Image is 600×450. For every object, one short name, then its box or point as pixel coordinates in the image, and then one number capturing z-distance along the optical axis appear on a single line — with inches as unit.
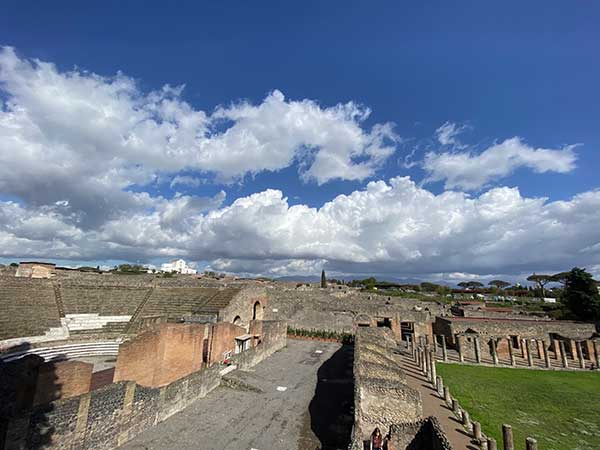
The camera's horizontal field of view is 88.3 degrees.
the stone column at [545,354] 967.9
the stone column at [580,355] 977.2
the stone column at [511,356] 960.8
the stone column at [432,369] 694.5
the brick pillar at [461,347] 998.8
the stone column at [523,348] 1038.0
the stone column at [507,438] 370.3
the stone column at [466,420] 467.9
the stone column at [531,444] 316.8
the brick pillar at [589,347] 1072.9
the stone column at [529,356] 966.7
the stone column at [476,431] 418.3
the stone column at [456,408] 517.5
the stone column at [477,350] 981.6
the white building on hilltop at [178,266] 3957.7
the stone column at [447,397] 567.6
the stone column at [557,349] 1029.7
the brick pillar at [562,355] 974.4
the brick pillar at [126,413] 377.4
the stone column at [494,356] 959.6
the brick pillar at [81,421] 327.6
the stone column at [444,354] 982.0
